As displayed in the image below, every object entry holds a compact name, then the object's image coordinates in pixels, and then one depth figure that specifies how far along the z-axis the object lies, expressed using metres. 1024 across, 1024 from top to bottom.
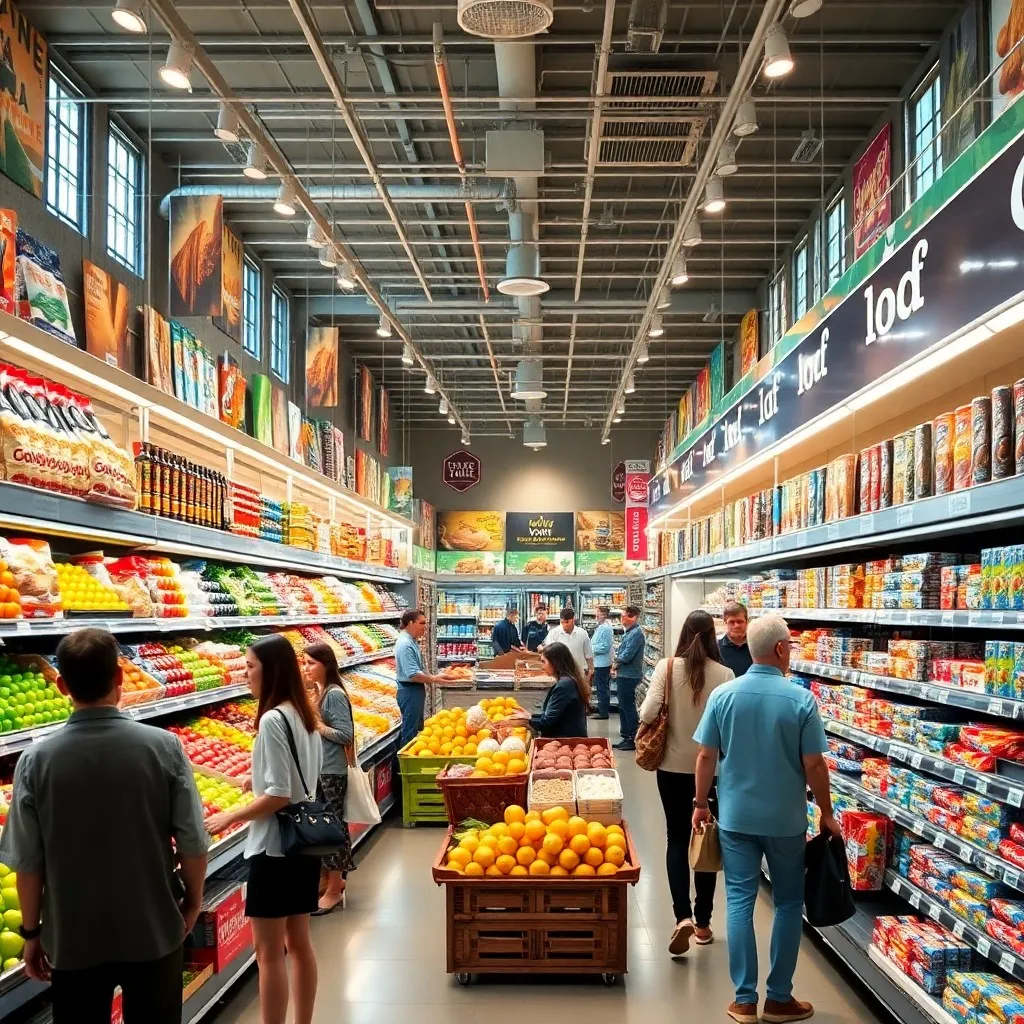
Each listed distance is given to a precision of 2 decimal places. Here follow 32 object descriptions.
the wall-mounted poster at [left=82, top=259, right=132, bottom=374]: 8.70
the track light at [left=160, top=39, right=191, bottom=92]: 6.58
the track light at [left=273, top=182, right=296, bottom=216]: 8.83
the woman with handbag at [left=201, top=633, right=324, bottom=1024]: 4.09
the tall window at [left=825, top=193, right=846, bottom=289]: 11.12
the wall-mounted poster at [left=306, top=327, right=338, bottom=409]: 12.81
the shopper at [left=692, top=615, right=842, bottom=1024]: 4.59
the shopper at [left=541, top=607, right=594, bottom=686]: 13.48
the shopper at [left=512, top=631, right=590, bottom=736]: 7.66
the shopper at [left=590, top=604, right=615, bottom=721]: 16.33
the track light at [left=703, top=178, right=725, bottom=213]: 8.51
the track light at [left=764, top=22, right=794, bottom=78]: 6.44
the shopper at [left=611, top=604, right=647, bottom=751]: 14.16
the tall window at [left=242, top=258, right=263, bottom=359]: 13.98
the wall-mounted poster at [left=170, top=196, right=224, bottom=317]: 9.27
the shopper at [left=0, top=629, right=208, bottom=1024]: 3.01
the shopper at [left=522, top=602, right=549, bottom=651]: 18.27
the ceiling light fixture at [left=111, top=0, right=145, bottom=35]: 5.96
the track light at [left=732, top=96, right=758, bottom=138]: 7.46
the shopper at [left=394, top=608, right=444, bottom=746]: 9.85
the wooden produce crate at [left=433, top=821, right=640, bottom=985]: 5.36
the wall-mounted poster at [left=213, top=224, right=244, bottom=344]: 12.11
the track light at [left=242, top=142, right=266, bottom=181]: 8.07
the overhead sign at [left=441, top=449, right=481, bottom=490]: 25.09
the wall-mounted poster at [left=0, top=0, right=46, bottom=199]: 7.68
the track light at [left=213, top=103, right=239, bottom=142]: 7.59
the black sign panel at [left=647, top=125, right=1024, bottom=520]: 4.01
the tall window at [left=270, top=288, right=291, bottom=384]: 15.37
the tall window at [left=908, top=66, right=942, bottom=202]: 8.52
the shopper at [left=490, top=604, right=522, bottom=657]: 18.36
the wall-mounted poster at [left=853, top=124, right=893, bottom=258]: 8.95
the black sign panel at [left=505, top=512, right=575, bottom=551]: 24.80
